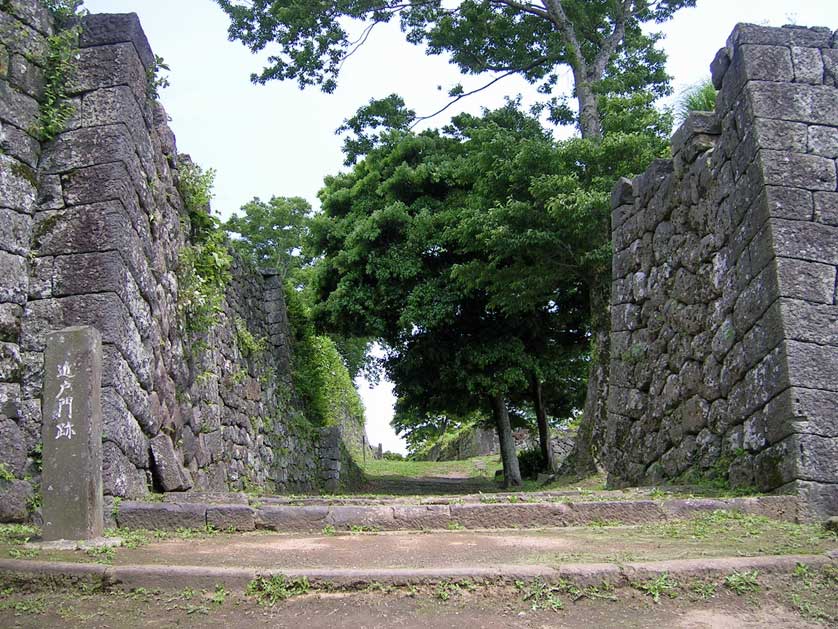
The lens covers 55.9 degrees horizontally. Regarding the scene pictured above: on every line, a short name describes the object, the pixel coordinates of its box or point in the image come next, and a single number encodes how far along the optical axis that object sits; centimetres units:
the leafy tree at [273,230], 3052
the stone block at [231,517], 509
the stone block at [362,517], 512
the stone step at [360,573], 350
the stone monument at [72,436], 433
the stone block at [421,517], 516
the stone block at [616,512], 522
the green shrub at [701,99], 773
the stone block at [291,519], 514
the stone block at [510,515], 519
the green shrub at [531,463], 1912
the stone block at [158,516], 502
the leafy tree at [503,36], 1597
